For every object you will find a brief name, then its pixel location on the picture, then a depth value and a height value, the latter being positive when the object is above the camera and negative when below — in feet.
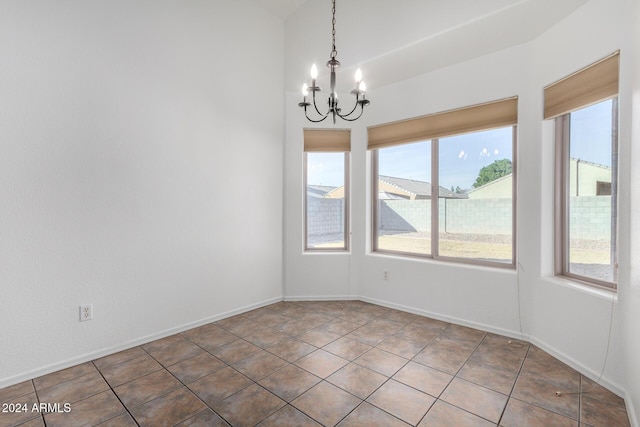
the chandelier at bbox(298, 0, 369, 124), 6.74 +2.81
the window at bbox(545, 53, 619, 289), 7.26 +1.03
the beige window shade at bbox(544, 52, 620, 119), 6.94 +3.09
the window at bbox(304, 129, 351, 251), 13.61 +0.53
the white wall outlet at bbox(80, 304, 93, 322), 7.98 -2.62
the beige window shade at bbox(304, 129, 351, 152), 13.25 +3.11
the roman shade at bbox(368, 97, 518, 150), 9.82 +3.17
